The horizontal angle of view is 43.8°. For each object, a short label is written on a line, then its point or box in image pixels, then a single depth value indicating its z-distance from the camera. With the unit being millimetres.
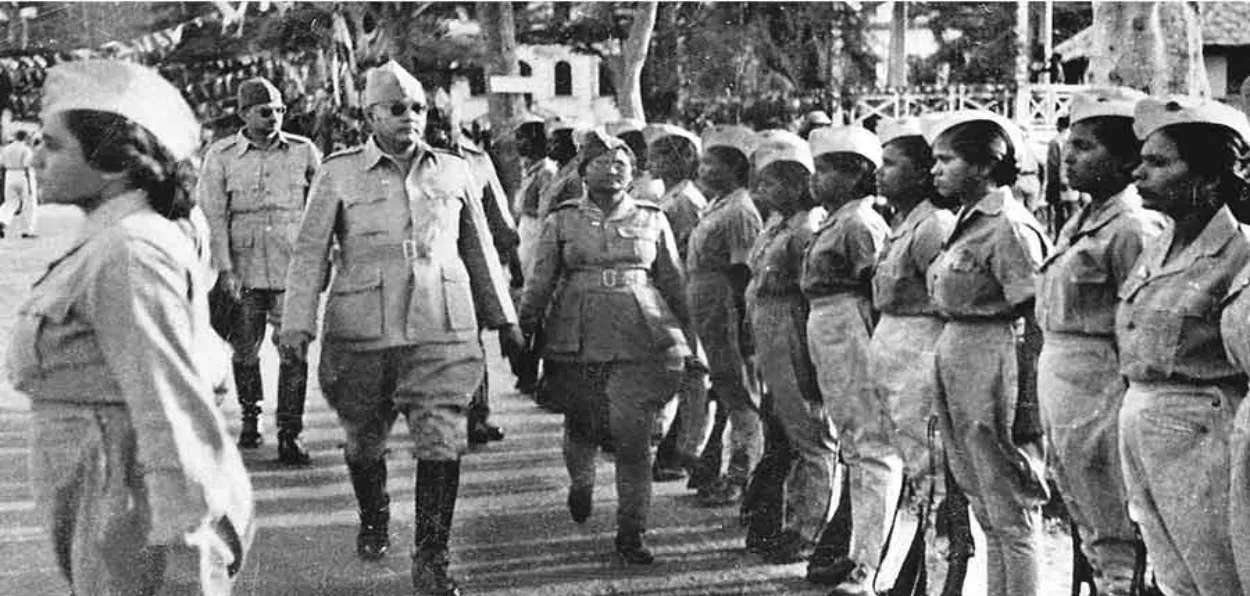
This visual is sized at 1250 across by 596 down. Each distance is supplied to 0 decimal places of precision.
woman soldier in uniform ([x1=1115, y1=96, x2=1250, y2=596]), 3916
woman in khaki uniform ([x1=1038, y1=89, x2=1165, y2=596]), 4621
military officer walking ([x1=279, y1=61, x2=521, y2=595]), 5988
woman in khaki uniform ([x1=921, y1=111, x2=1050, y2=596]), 4949
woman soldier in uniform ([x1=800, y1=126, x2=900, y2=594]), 5730
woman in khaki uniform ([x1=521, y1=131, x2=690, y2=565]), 6555
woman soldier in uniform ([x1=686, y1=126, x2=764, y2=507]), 7645
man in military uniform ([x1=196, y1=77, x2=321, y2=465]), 8531
